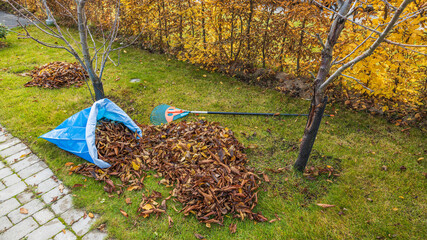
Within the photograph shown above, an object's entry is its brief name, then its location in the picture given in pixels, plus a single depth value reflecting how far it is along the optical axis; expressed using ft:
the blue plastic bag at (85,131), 11.77
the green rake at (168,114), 16.22
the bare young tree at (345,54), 8.96
